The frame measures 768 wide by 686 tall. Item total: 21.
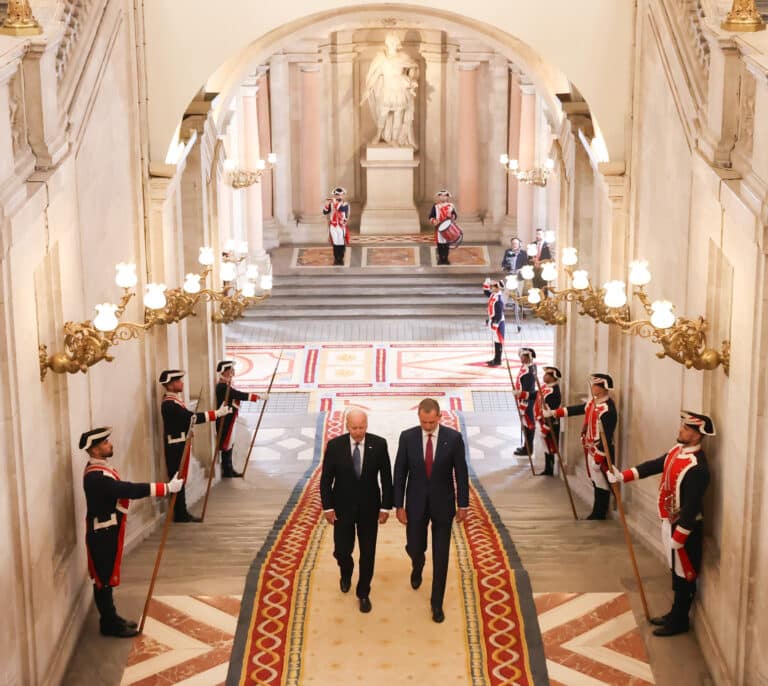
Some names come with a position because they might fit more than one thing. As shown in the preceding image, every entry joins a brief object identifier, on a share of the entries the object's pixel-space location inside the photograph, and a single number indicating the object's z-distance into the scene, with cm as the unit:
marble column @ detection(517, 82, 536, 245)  2278
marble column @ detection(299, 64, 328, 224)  2459
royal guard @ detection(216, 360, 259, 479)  1293
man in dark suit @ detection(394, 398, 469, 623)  802
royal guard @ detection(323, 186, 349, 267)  2180
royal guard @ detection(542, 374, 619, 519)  1066
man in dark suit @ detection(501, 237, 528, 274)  1995
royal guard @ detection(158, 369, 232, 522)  1099
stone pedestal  2422
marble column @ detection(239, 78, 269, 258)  2158
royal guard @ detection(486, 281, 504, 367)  1758
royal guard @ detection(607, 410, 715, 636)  789
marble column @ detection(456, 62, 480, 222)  2450
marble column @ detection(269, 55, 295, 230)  2403
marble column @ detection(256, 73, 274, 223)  2398
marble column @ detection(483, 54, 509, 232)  2420
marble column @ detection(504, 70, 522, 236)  2395
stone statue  2358
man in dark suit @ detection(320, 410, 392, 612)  818
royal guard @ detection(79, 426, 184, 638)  802
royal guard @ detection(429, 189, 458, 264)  2186
